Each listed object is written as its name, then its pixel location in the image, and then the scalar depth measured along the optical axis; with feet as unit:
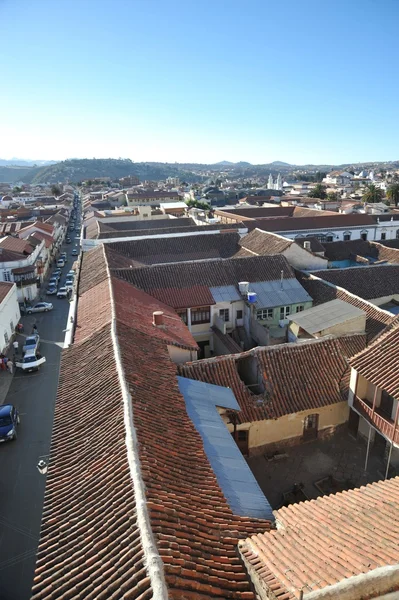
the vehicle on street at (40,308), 131.03
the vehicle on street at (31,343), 96.17
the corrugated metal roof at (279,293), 87.66
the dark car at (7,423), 64.49
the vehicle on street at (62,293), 146.30
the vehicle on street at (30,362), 88.74
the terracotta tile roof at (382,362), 48.62
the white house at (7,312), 100.78
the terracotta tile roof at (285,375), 54.85
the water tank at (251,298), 85.05
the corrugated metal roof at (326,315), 68.90
